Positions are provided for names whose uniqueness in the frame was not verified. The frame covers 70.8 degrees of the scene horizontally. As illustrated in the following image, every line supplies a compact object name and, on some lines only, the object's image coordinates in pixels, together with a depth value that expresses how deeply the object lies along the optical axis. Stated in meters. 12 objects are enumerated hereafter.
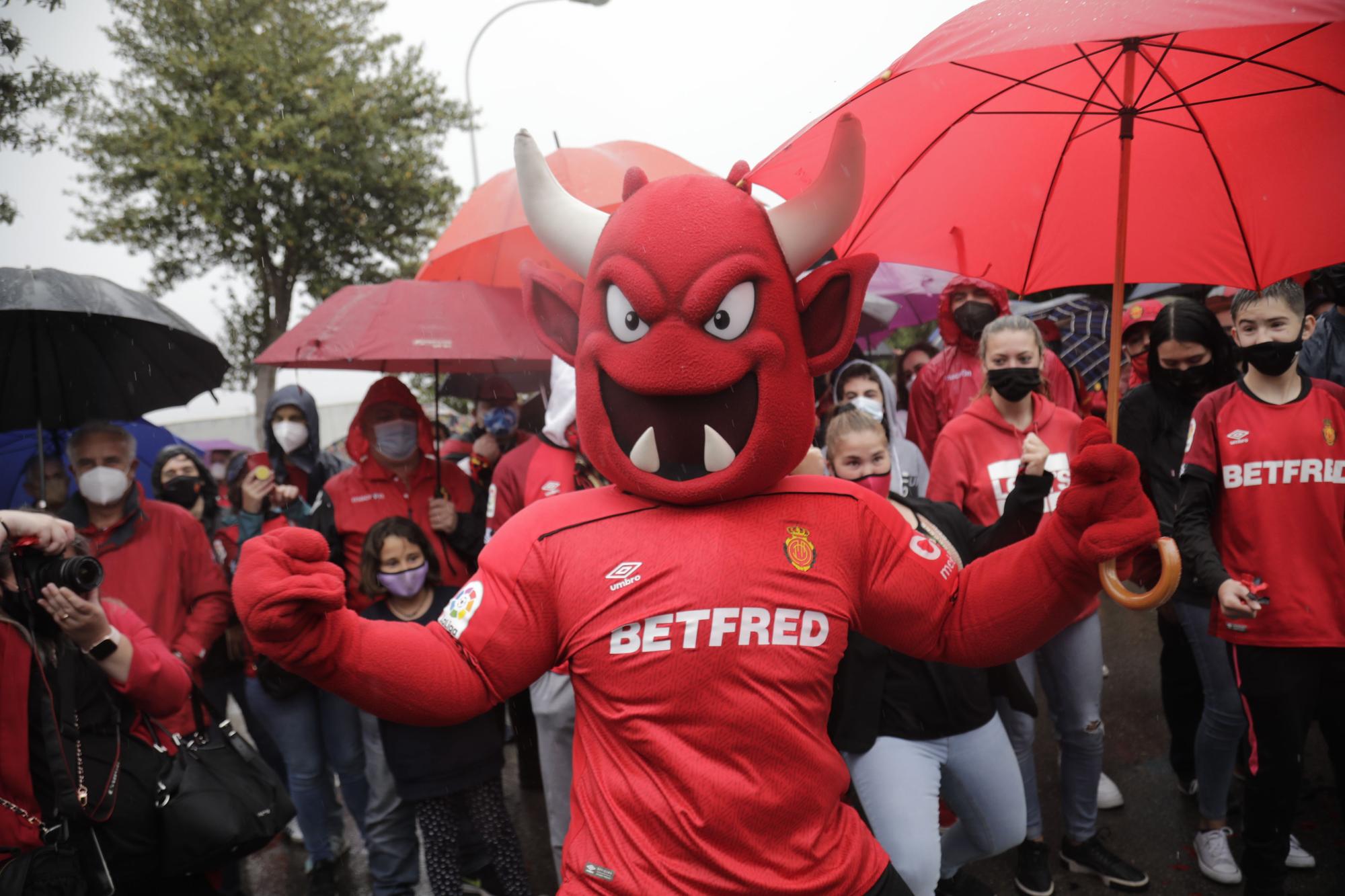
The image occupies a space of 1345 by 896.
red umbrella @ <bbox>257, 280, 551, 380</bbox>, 3.83
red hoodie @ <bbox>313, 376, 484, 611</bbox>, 4.05
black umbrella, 3.18
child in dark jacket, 3.62
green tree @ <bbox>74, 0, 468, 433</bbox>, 14.48
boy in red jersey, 3.11
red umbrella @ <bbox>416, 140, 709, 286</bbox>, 3.89
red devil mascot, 1.82
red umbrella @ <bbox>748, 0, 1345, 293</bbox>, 2.31
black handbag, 2.74
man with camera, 2.44
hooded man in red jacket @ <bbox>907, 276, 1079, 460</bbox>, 4.88
